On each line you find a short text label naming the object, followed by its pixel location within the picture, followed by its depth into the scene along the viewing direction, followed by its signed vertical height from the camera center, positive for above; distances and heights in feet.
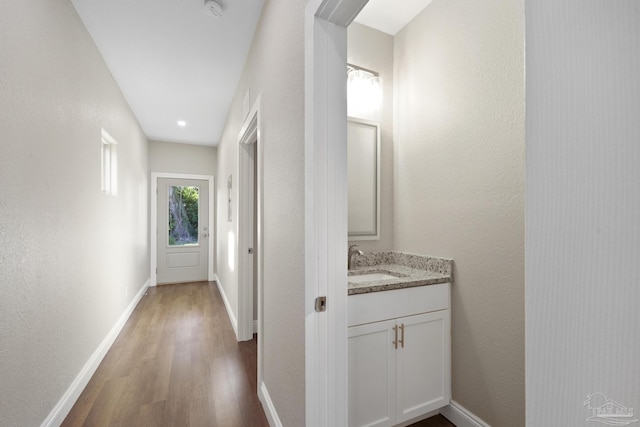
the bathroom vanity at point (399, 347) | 4.87 -2.48
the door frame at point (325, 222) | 3.57 -0.13
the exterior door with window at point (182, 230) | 17.29 -1.15
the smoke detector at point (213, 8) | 6.28 +4.58
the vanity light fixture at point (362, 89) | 6.99 +3.04
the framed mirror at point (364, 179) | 6.98 +0.83
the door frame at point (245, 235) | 9.25 -0.75
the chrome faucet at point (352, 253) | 6.67 -0.96
